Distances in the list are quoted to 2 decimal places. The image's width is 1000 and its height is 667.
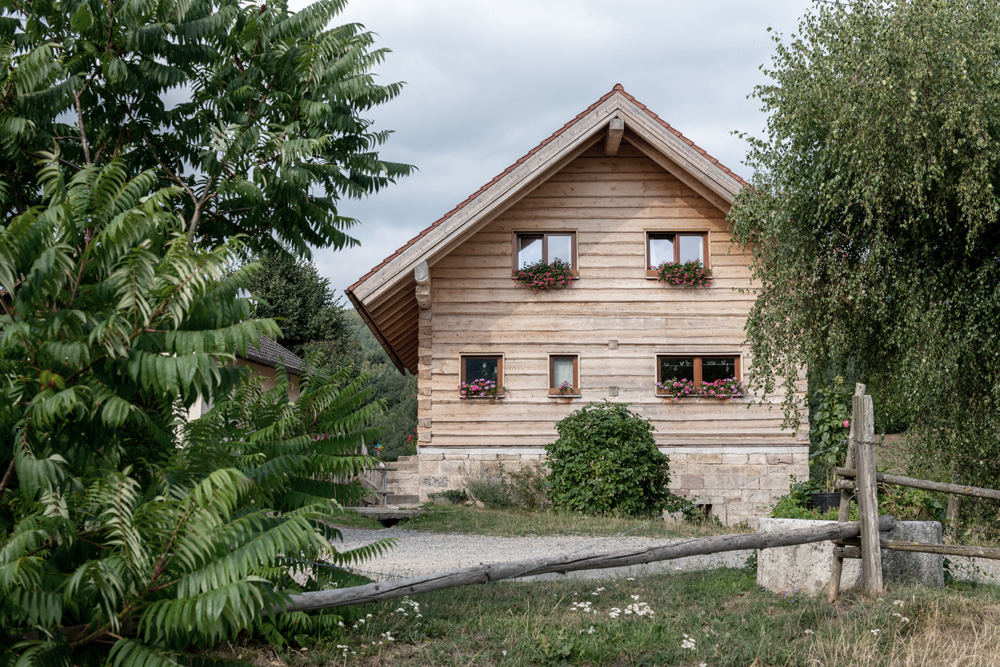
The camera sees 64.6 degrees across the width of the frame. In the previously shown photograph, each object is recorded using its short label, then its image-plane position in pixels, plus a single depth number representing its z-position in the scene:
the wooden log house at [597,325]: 16.23
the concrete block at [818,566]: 7.06
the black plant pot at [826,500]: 9.47
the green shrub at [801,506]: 8.39
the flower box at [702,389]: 16.25
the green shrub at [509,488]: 15.55
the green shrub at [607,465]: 14.29
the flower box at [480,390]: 16.39
